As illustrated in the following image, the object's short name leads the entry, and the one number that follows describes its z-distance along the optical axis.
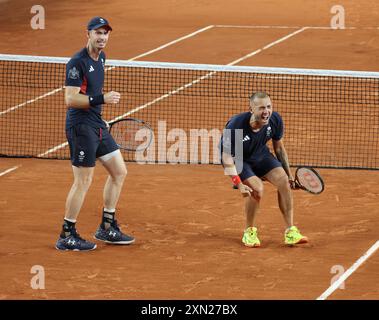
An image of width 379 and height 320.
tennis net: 16.52
